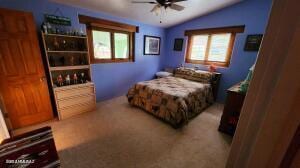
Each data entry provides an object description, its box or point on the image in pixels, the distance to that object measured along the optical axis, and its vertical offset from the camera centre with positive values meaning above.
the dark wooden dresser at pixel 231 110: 2.17 -0.94
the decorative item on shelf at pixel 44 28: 2.20 +0.31
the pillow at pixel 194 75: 3.56 -0.61
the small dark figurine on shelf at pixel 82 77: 2.87 -0.65
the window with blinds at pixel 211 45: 3.49 +0.27
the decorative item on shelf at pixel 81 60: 2.85 -0.26
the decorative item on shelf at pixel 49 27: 2.25 +0.33
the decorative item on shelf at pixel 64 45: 2.61 +0.05
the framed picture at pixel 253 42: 2.97 +0.33
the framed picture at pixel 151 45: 4.24 +0.22
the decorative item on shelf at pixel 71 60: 2.75 -0.27
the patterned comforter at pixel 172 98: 2.44 -0.98
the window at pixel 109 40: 3.06 +0.25
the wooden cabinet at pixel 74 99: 2.46 -1.04
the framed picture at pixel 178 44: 4.42 +0.30
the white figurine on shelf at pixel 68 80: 2.63 -0.66
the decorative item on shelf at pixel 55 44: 2.48 +0.06
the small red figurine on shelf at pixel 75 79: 2.72 -0.65
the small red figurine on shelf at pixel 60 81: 2.53 -0.66
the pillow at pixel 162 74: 4.51 -0.77
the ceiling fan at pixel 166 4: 2.24 +0.85
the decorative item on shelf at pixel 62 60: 2.63 -0.26
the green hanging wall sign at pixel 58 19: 2.29 +0.51
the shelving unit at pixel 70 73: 2.45 -0.54
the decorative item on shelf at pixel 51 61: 2.46 -0.27
